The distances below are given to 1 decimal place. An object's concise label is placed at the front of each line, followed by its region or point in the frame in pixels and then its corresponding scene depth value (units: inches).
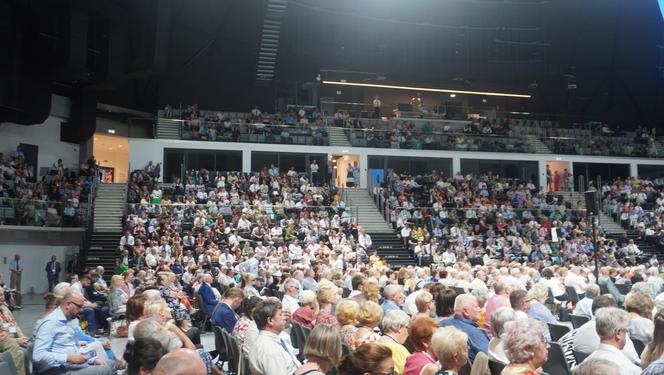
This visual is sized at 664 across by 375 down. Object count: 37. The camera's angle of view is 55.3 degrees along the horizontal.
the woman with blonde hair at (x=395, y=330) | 210.1
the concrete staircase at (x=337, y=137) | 1192.8
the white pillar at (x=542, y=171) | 1269.7
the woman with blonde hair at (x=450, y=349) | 164.9
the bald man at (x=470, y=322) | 236.4
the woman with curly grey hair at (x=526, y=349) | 158.2
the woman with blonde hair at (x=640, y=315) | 247.0
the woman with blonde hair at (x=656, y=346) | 181.2
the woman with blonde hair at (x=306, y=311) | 331.3
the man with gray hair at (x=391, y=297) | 321.1
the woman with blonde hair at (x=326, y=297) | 312.7
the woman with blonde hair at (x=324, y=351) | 166.4
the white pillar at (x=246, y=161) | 1139.3
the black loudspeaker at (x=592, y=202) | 517.7
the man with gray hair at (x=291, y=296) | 395.5
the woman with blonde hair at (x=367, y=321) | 228.1
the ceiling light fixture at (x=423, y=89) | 1450.5
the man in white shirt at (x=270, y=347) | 201.6
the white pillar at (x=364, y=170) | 1187.3
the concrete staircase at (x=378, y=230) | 906.1
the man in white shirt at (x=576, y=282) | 543.5
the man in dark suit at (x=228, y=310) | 321.7
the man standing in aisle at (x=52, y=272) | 846.5
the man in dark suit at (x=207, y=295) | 458.3
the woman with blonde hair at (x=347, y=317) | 245.9
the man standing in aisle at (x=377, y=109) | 1338.6
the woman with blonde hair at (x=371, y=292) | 322.3
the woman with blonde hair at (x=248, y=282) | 432.5
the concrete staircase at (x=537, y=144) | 1284.4
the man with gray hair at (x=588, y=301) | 375.2
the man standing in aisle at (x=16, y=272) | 810.8
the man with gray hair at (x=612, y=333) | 184.5
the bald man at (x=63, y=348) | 237.3
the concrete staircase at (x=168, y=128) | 1117.7
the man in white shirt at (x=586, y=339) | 237.3
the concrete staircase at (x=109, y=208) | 886.4
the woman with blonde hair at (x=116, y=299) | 452.1
